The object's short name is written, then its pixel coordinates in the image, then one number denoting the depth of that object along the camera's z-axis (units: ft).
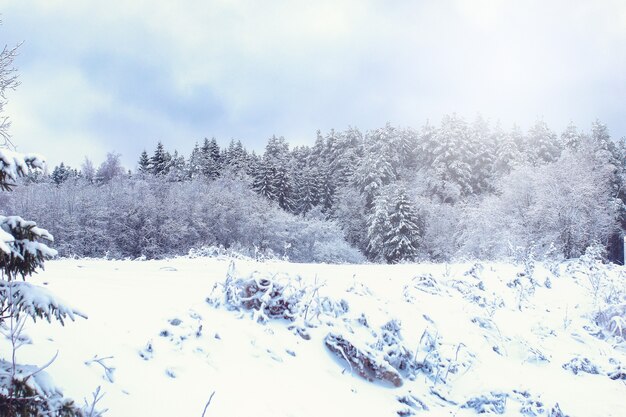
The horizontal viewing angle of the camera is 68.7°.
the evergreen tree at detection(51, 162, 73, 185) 212.45
